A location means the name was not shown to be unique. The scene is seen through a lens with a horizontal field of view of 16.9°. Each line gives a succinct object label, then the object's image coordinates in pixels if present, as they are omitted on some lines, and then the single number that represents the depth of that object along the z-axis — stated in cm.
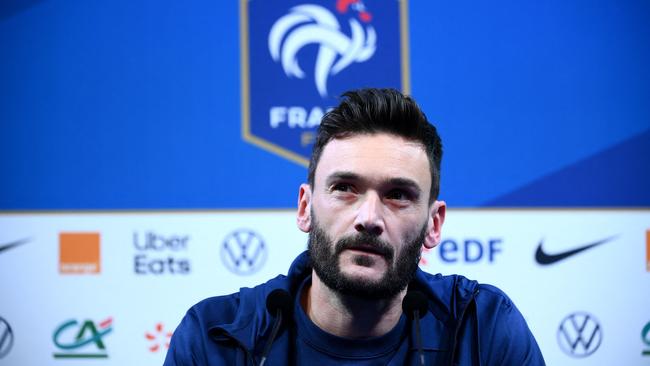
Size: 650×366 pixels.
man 240
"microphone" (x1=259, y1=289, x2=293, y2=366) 242
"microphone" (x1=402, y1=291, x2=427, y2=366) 241
